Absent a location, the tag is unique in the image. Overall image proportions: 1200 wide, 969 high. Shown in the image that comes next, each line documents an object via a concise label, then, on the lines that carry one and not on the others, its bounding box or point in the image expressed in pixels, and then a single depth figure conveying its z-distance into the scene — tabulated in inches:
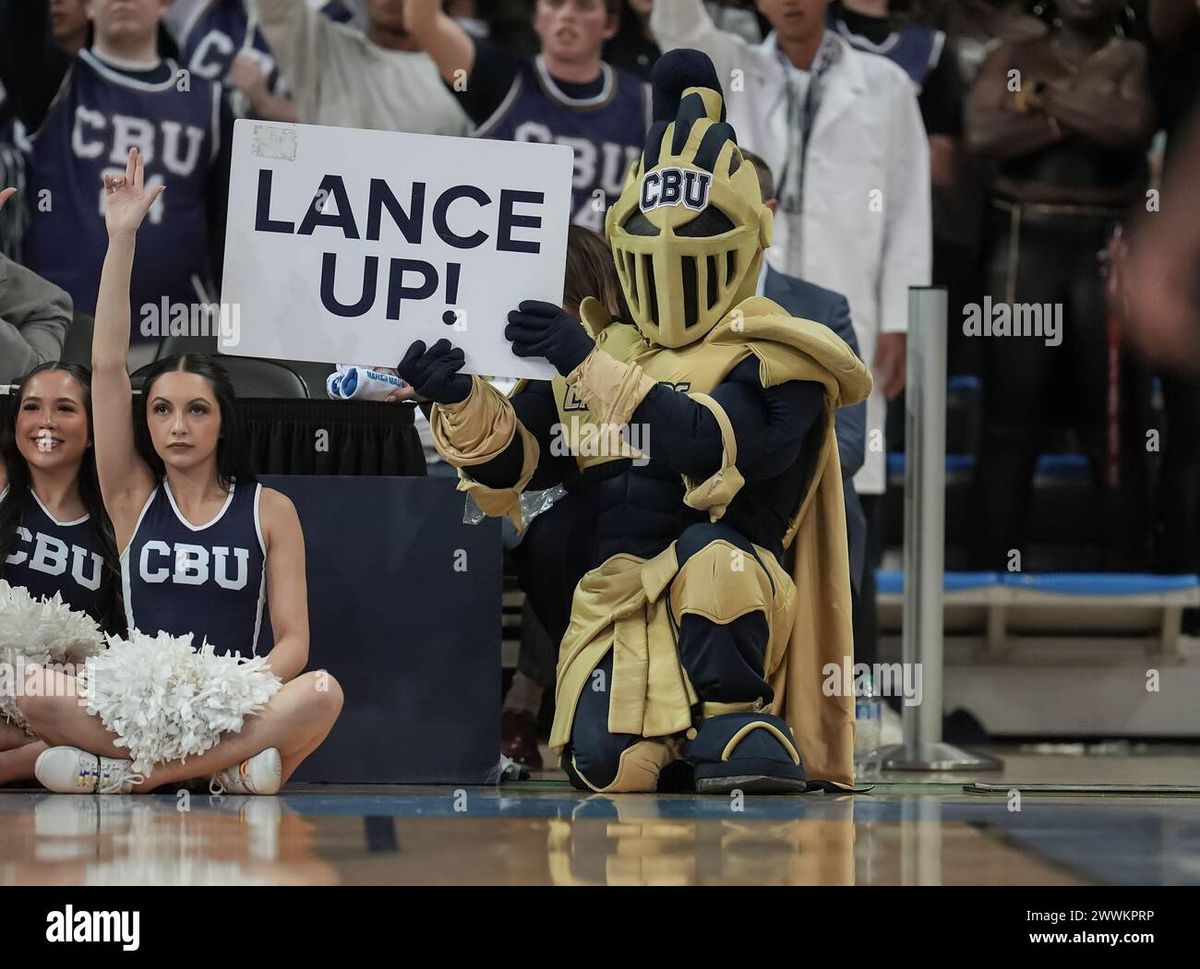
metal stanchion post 296.7
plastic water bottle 311.1
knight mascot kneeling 211.5
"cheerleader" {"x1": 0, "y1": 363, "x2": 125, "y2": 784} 223.1
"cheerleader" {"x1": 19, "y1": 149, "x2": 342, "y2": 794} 205.2
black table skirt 244.1
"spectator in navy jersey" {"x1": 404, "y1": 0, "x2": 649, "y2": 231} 377.4
